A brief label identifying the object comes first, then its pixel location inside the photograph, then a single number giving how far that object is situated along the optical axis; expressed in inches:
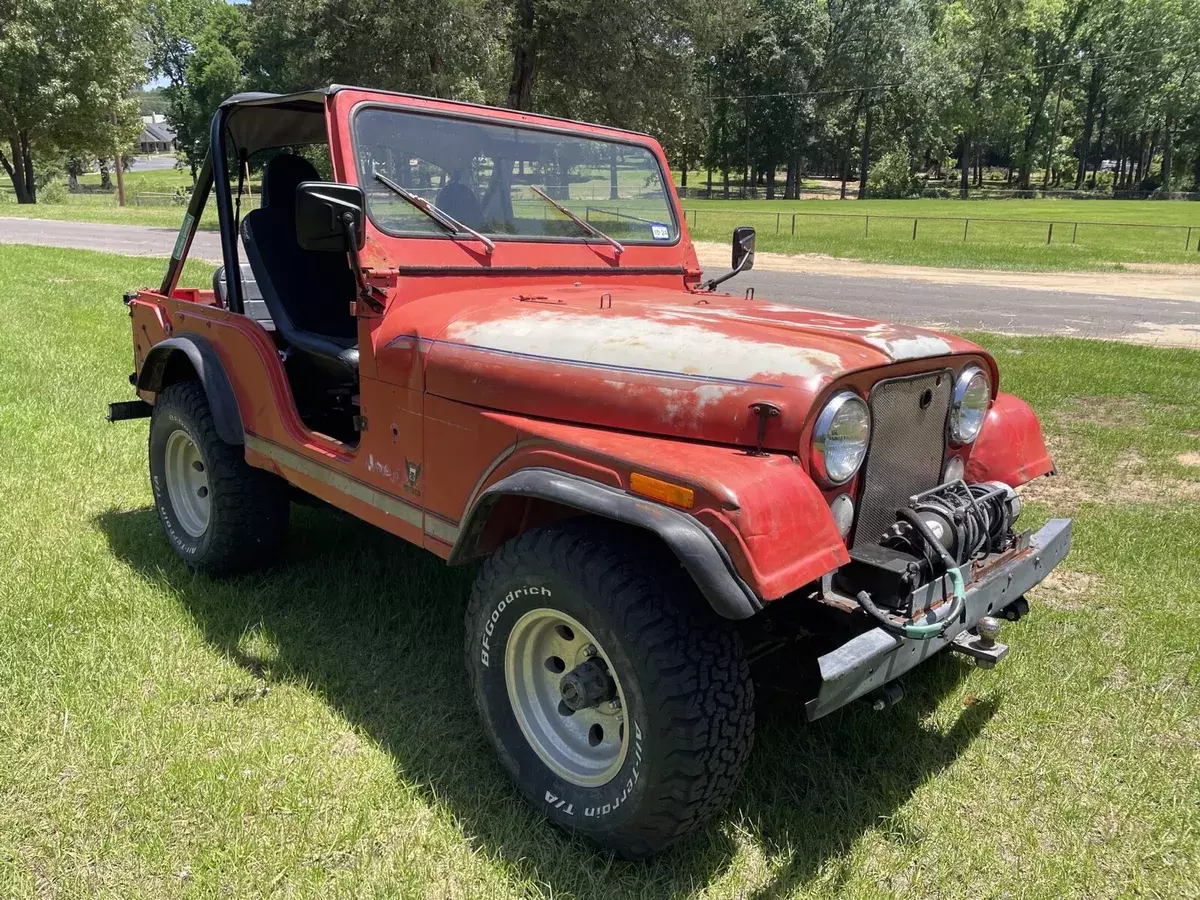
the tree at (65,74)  1311.5
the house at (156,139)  5083.7
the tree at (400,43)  813.9
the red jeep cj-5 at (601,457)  88.4
